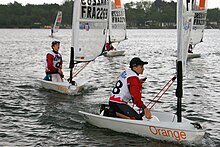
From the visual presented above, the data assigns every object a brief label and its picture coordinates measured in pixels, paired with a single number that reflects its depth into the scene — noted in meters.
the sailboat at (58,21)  54.71
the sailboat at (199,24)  23.58
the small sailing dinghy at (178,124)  7.27
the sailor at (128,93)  7.41
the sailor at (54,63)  11.97
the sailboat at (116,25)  25.95
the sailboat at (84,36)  12.06
